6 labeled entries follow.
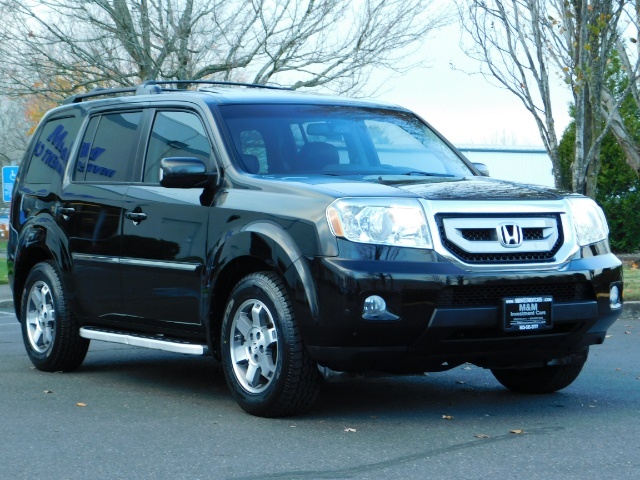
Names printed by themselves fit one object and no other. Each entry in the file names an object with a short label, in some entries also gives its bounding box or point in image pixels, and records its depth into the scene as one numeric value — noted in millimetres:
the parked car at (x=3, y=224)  51719
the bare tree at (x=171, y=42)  26938
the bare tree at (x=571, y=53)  16953
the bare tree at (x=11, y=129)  67819
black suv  6387
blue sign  23625
